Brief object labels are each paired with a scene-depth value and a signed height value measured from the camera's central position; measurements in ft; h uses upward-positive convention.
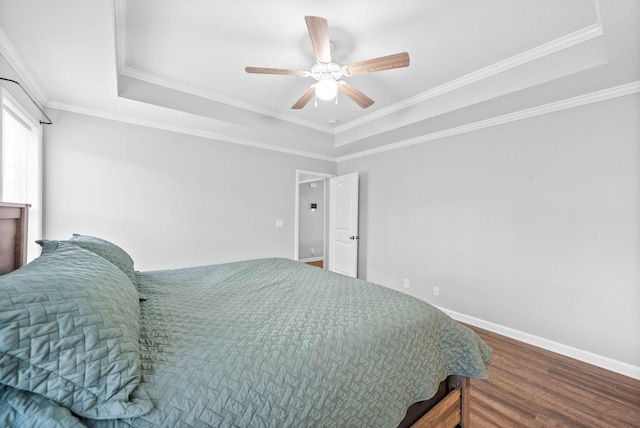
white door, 14.47 -0.60
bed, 2.08 -1.57
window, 6.88 +1.38
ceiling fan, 5.28 +3.44
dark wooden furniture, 4.00 -0.41
